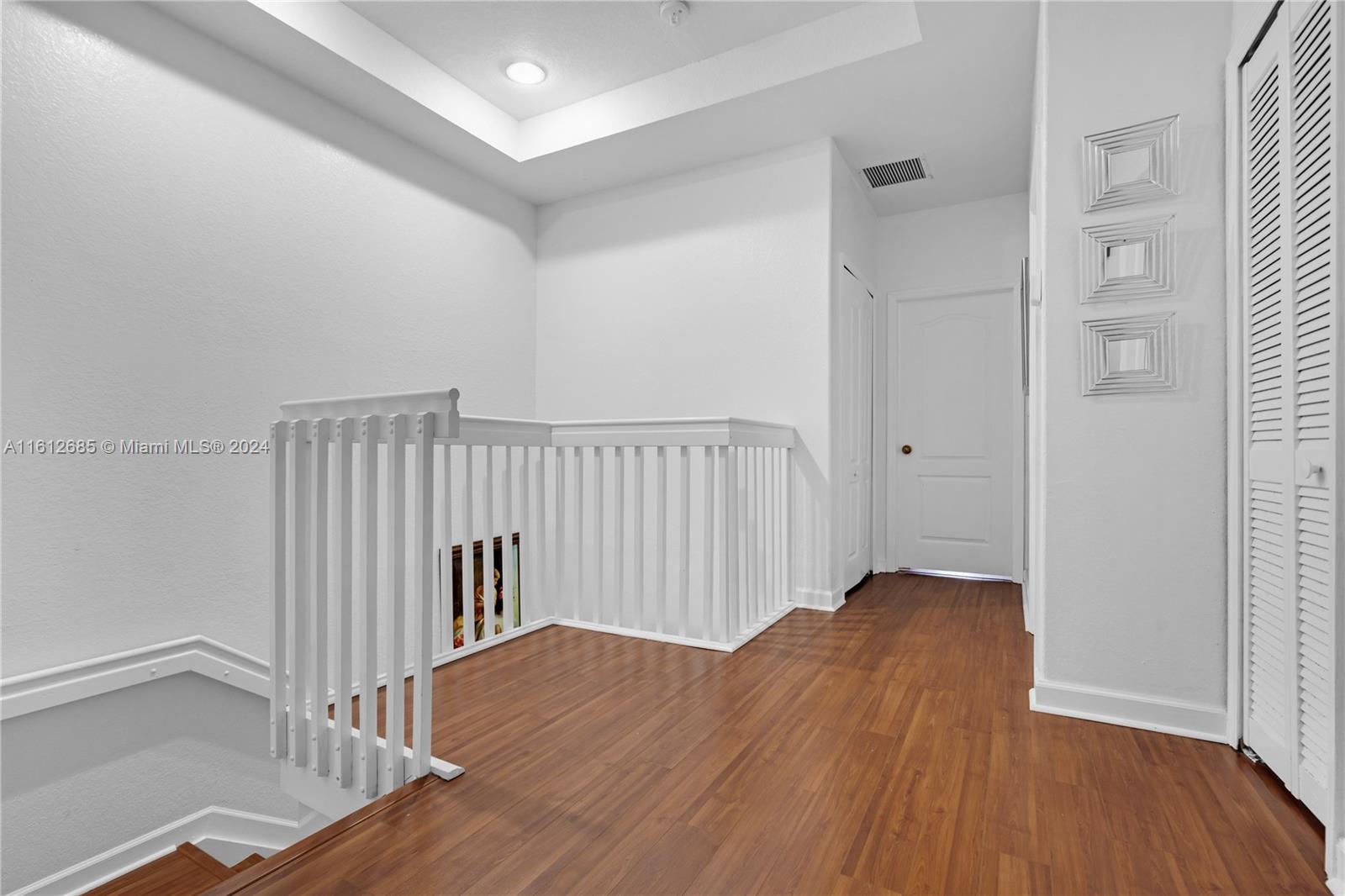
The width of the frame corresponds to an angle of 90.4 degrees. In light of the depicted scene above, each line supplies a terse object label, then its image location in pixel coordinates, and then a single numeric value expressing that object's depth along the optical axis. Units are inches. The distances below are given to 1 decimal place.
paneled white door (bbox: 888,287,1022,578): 175.0
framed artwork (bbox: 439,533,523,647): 140.9
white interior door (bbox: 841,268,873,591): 157.6
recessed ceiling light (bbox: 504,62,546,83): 131.6
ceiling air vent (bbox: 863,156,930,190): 155.8
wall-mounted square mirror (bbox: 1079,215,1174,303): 78.9
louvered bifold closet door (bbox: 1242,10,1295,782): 62.4
